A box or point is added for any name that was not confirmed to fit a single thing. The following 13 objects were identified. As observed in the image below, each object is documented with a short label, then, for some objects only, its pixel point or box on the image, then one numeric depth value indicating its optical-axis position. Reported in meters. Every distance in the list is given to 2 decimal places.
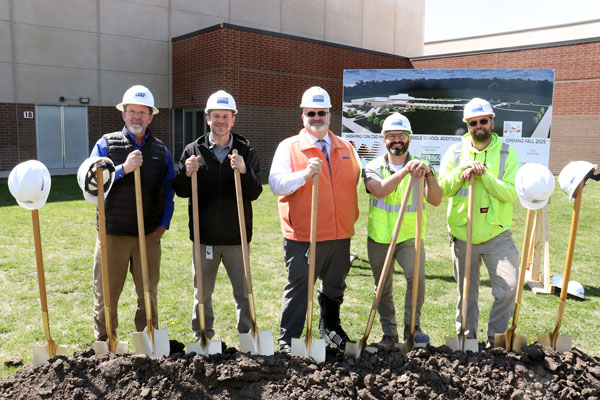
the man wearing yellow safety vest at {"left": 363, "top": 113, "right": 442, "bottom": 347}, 3.96
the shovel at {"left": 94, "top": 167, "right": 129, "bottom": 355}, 3.35
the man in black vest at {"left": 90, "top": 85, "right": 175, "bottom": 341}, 3.80
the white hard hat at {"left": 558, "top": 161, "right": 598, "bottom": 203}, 3.16
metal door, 17.00
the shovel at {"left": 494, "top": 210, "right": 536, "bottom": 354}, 3.46
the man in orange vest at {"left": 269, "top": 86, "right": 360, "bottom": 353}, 3.89
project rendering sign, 10.19
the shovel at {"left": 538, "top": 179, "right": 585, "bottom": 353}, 3.33
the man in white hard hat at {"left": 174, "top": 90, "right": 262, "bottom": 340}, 3.93
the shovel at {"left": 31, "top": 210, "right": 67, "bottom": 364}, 3.29
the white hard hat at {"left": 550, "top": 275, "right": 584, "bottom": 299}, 5.55
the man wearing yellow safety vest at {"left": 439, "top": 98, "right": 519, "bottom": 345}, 3.88
